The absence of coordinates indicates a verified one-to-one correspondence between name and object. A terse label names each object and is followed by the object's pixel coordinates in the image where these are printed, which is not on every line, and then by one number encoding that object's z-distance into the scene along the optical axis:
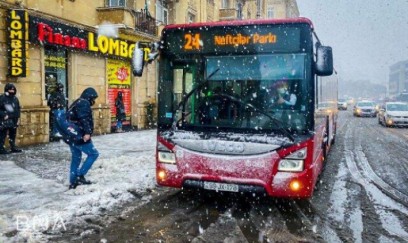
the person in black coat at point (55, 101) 12.32
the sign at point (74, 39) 12.50
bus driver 5.37
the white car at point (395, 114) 23.41
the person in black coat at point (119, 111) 17.08
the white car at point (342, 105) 56.66
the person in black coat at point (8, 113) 10.32
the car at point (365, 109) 36.75
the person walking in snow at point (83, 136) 6.68
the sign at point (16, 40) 11.46
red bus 5.18
